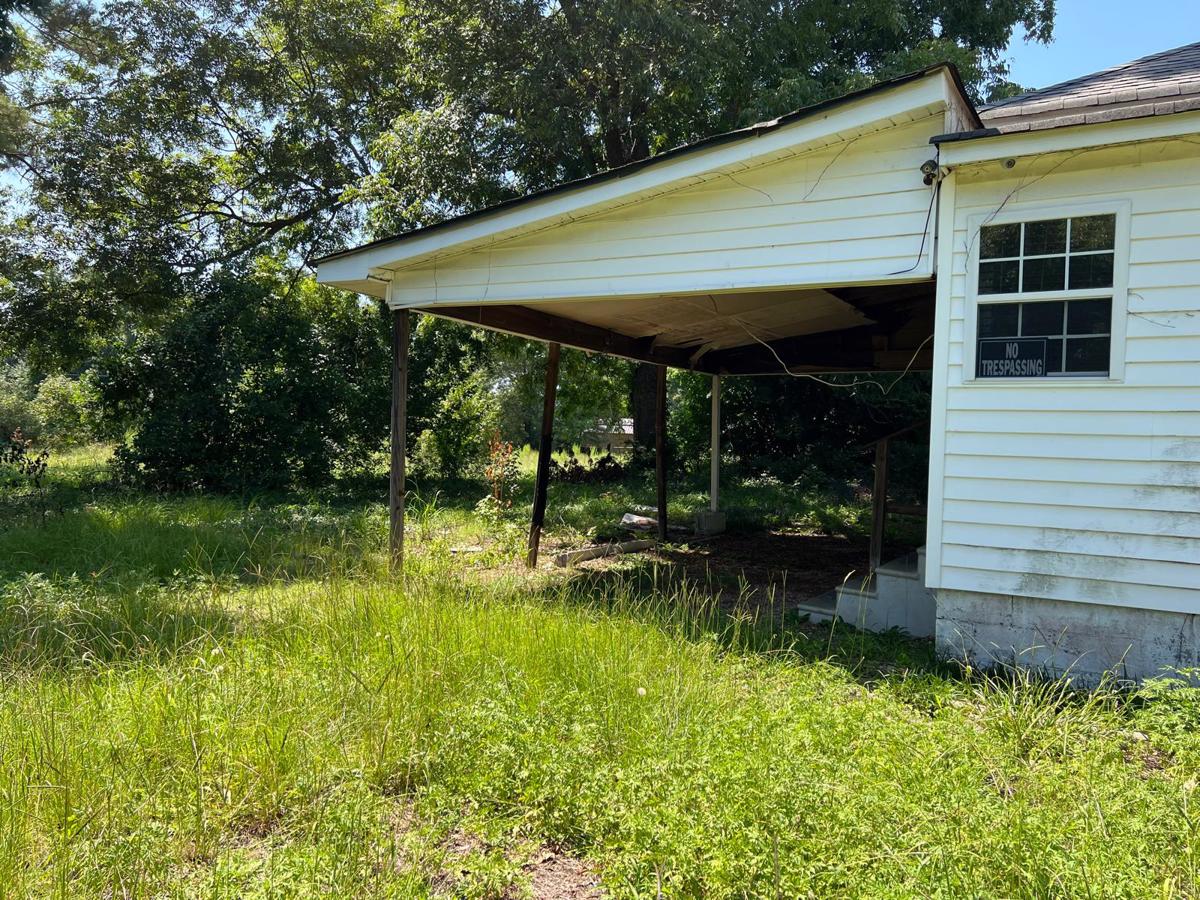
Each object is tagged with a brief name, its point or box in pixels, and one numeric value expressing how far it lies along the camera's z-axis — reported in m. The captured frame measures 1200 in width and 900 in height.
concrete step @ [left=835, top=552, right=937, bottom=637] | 5.39
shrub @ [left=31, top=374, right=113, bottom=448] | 12.92
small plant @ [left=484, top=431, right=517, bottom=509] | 10.40
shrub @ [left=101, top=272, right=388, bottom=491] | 12.48
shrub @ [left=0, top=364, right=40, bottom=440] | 21.67
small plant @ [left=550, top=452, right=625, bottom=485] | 14.84
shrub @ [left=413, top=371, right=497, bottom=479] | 14.54
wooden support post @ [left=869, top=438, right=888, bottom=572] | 6.11
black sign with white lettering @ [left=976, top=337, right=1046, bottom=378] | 4.31
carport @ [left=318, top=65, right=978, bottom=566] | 4.39
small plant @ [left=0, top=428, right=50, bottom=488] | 10.11
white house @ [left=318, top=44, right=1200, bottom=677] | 4.00
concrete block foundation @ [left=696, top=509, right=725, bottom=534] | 10.02
